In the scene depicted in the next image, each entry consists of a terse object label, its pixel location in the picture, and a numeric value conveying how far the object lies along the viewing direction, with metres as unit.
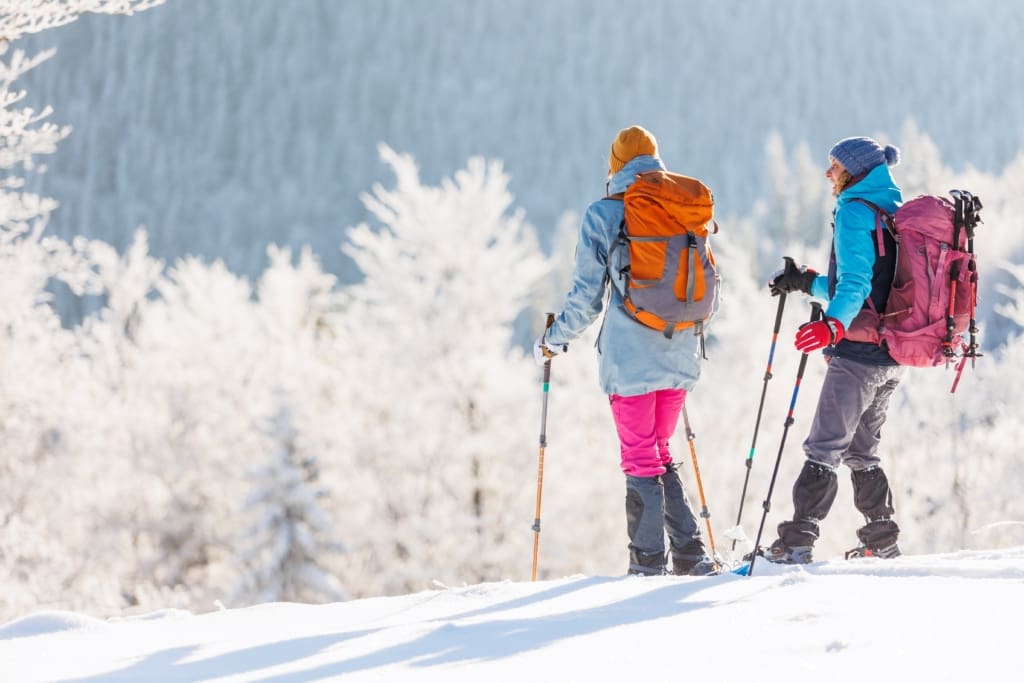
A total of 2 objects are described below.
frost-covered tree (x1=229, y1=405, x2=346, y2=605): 32.91
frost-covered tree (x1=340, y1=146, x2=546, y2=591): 31.22
